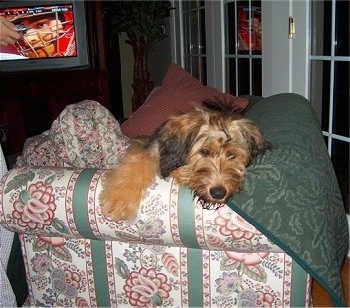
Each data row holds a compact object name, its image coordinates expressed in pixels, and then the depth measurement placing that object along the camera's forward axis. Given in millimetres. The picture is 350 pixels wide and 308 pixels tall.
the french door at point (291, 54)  3062
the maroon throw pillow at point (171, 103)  2449
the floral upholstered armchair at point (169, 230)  1538
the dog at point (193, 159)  1635
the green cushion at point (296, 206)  1510
